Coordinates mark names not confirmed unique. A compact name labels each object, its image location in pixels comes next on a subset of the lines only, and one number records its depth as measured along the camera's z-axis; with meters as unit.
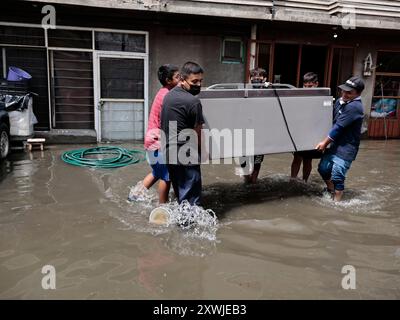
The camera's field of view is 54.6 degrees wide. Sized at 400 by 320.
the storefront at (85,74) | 9.01
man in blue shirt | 5.05
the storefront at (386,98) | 11.80
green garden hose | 7.28
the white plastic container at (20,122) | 8.19
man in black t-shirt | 4.08
